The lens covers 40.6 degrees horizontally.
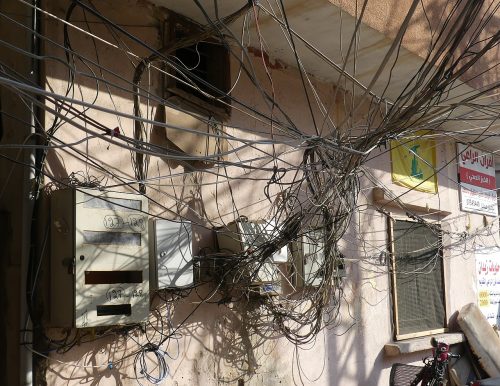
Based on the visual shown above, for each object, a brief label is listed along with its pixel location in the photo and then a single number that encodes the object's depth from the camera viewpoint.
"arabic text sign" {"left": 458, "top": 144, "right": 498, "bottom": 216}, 8.51
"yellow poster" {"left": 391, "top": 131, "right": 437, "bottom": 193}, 7.23
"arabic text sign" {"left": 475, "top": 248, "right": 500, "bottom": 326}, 8.78
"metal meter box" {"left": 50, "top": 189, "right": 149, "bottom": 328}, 3.76
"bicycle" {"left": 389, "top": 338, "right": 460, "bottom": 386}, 5.83
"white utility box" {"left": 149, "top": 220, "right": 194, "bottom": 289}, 4.29
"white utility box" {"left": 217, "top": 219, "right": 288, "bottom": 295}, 4.84
